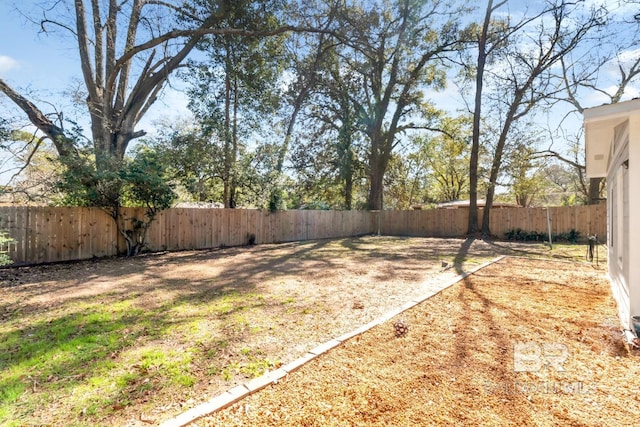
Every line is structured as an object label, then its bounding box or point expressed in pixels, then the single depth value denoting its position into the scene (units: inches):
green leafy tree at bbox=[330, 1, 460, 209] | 513.7
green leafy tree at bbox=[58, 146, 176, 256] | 272.8
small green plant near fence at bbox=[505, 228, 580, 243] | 462.7
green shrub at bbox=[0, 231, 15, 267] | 182.2
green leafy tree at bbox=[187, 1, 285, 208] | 411.5
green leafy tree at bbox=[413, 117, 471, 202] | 725.9
